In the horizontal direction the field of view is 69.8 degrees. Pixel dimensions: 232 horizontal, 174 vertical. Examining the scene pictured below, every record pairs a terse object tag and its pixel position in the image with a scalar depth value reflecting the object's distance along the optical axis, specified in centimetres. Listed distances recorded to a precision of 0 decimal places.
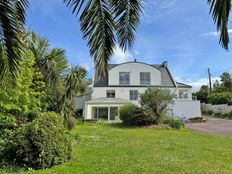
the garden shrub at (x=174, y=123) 1587
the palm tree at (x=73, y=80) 1057
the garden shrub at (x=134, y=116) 1646
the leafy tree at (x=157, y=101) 1691
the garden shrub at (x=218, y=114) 2671
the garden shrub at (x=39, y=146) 485
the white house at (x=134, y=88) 2409
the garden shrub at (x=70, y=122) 1088
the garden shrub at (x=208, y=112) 2978
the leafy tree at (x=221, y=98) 2870
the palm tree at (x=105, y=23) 252
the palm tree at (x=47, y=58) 992
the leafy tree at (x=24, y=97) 704
